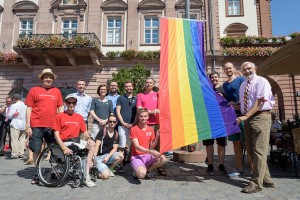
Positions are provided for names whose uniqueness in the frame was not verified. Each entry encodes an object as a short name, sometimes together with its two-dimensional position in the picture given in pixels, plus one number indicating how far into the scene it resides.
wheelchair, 4.00
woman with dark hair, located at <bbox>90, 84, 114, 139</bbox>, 5.57
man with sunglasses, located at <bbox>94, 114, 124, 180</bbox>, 4.68
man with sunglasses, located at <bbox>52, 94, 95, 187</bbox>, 4.28
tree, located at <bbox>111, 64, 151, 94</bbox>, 14.42
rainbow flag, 4.33
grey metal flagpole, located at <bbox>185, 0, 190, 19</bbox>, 6.97
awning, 4.66
